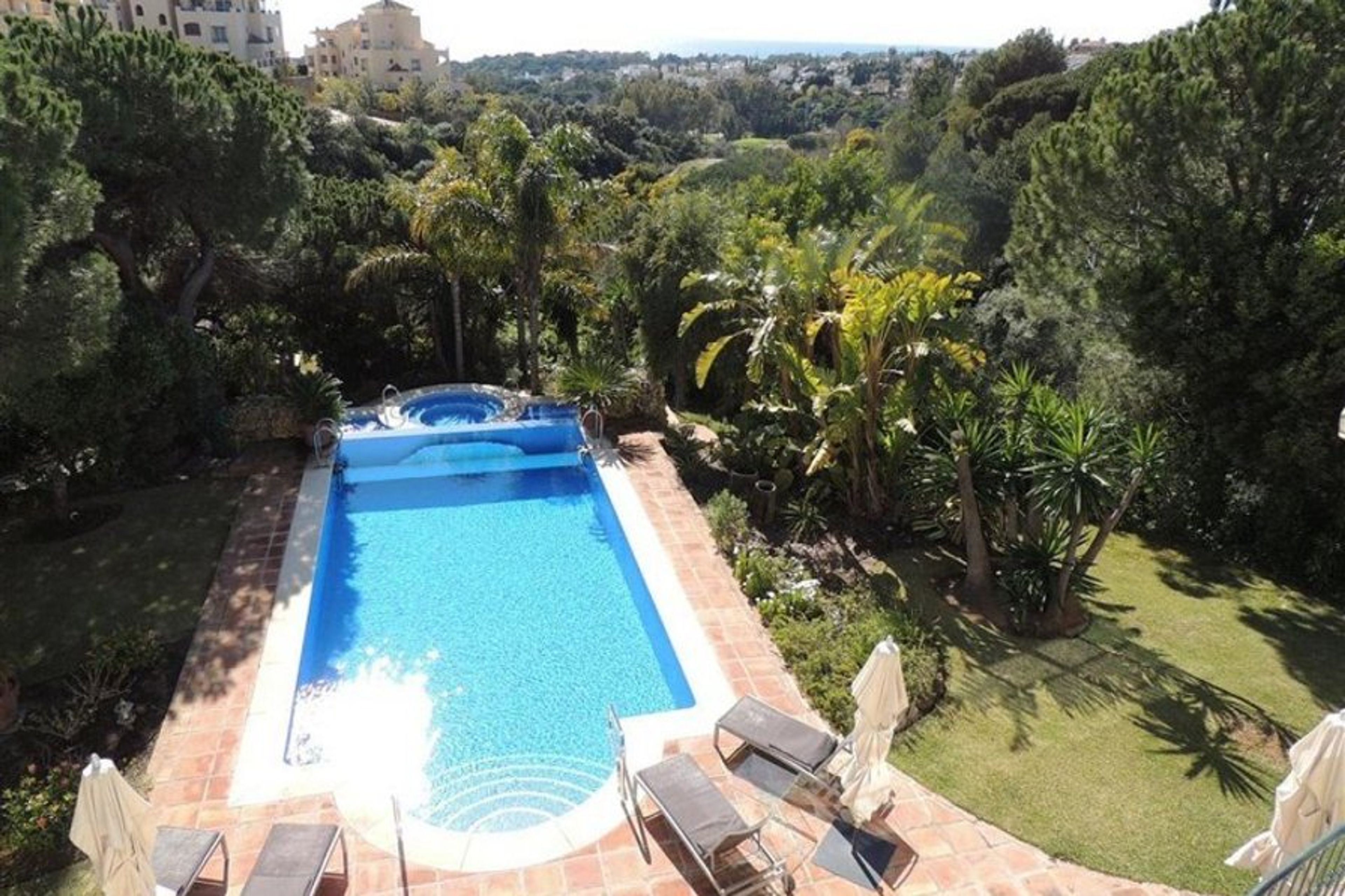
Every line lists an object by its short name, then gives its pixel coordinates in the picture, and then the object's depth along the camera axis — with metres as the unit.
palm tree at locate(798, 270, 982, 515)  13.09
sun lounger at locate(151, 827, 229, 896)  7.23
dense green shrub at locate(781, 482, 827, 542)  14.38
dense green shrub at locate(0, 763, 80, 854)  7.88
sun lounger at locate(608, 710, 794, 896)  7.79
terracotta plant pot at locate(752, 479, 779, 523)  14.82
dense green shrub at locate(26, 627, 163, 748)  9.28
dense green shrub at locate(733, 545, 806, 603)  12.48
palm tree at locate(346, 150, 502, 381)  17.67
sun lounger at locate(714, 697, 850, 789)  8.86
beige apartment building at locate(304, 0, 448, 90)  135.62
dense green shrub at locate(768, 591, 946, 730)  10.22
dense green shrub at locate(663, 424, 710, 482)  16.36
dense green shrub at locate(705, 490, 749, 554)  13.70
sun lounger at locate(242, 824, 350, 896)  7.24
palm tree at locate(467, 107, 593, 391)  17.66
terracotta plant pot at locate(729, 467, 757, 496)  15.47
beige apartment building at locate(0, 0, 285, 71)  92.75
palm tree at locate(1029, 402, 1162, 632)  11.05
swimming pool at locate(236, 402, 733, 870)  8.94
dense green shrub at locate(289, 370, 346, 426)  16.77
